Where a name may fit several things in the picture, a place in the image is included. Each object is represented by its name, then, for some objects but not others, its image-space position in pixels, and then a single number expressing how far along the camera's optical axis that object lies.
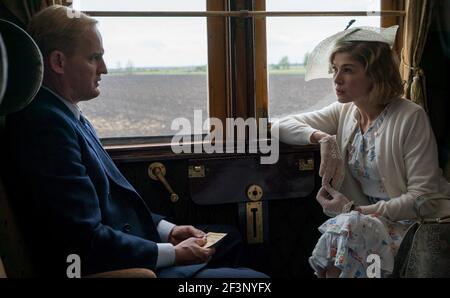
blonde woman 1.37
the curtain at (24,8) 1.44
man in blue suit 1.09
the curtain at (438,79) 1.84
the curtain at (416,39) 1.79
